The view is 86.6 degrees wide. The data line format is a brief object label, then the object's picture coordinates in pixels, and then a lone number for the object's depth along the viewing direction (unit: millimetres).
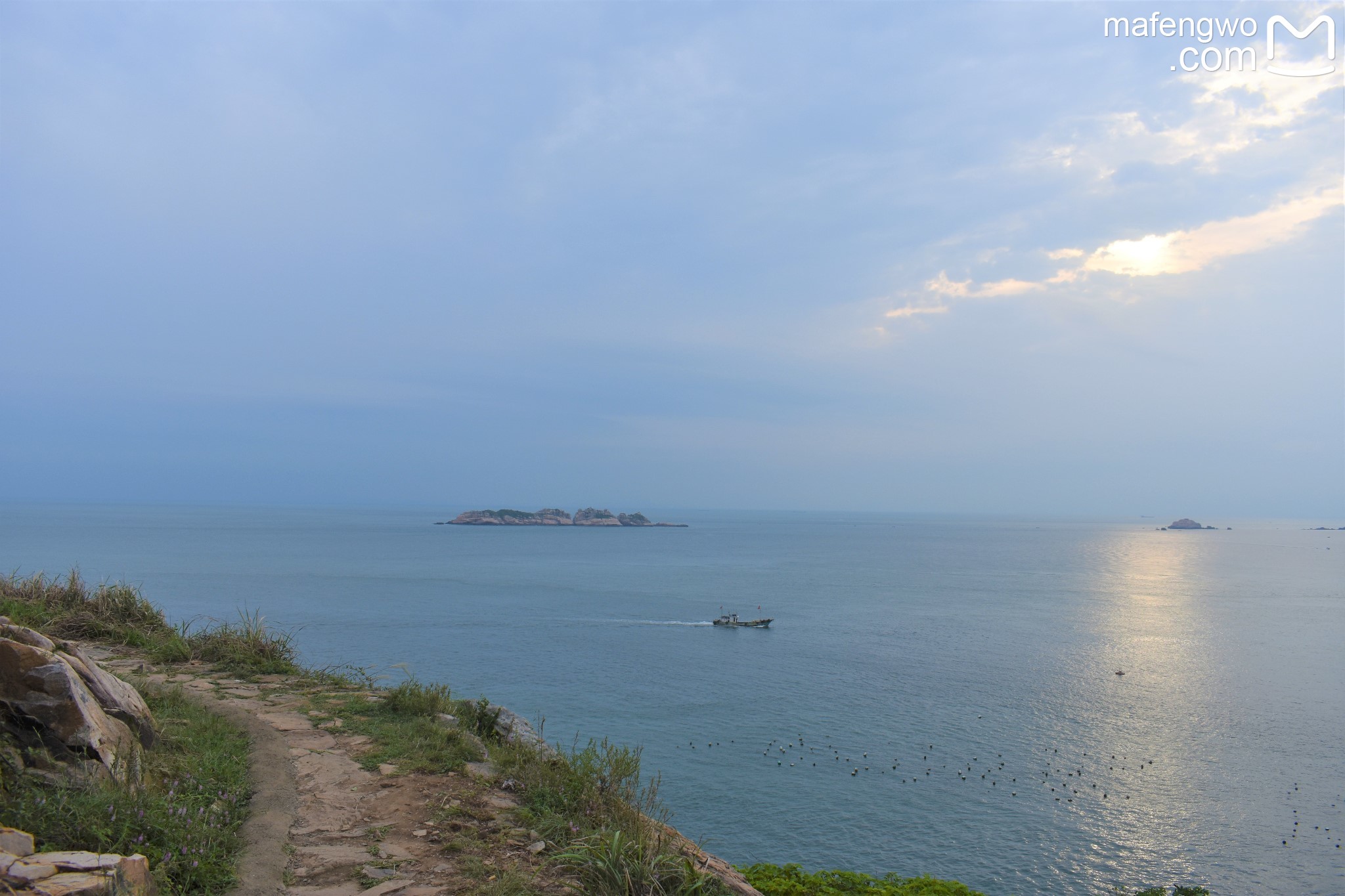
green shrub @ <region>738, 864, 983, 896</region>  13258
